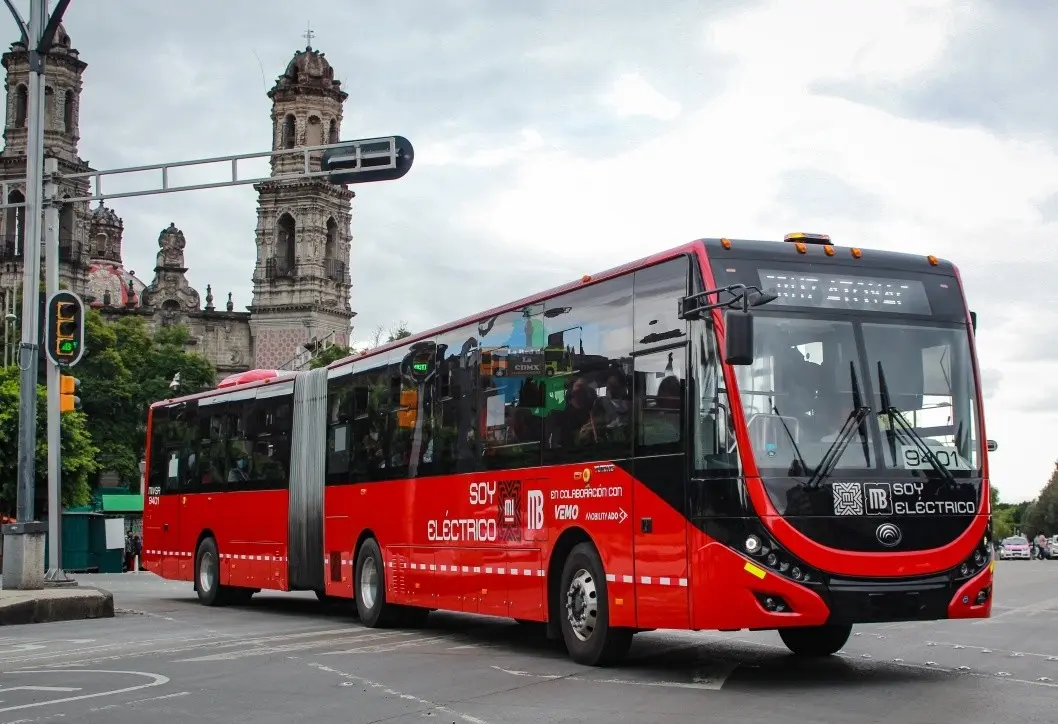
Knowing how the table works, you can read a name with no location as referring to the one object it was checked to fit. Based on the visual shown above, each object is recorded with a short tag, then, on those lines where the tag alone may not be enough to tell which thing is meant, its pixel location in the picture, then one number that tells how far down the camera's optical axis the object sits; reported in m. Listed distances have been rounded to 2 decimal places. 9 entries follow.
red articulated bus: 11.45
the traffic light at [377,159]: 23.25
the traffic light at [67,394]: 23.77
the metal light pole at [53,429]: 23.45
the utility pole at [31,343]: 21.47
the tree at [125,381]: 74.75
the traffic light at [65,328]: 22.50
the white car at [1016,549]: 87.75
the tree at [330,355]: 78.04
